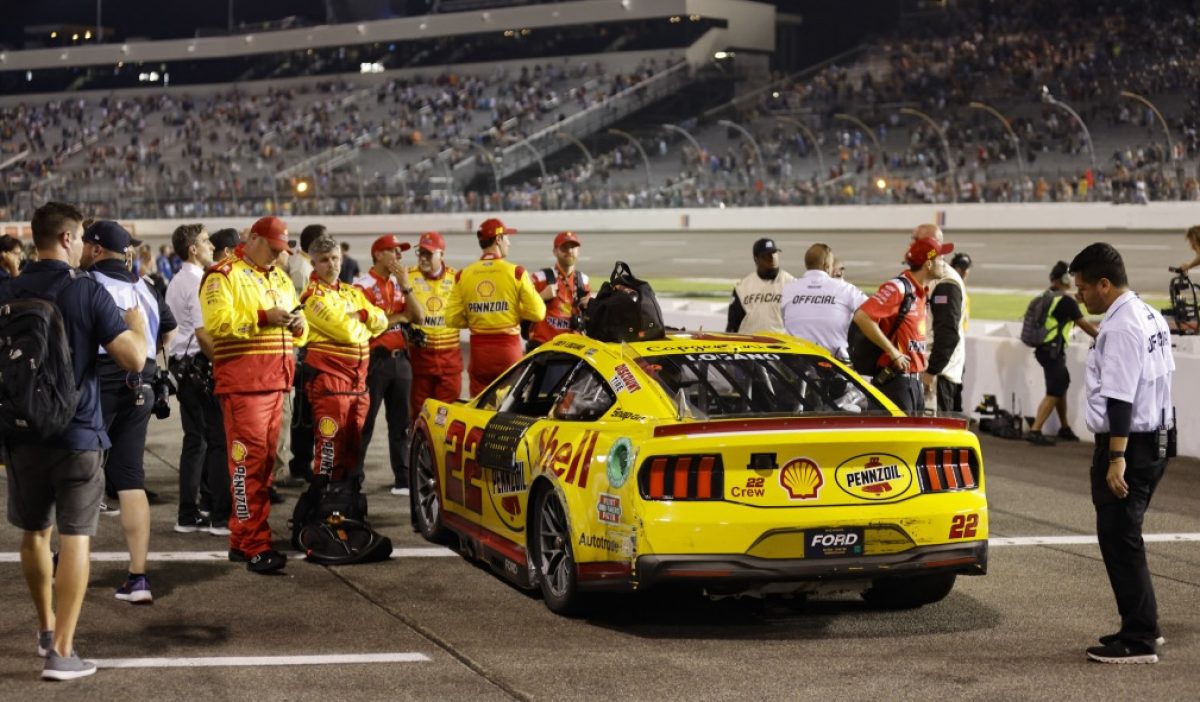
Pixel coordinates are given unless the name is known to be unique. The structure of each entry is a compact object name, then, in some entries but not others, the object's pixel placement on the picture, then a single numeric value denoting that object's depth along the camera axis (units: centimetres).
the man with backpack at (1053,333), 1352
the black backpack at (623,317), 784
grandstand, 4569
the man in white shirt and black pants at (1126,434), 611
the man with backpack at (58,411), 571
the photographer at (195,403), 941
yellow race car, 636
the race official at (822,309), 1074
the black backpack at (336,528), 841
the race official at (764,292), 1174
